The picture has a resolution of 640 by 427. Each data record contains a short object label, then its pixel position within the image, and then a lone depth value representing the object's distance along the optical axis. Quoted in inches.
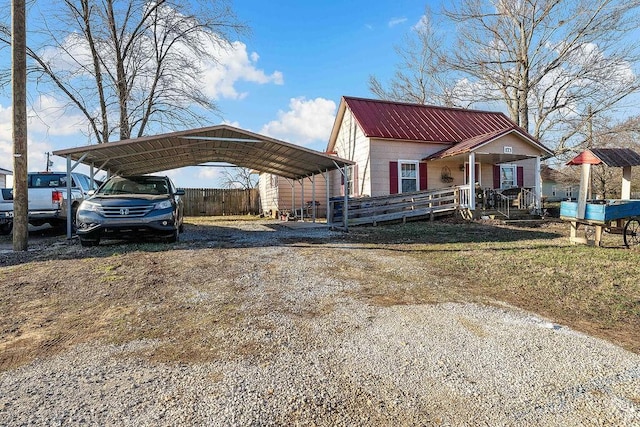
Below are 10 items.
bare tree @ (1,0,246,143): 665.6
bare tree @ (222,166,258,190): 1355.6
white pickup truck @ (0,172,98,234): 404.5
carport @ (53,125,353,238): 367.2
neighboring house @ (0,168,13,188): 818.3
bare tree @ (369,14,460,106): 1010.1
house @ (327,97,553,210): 575.8
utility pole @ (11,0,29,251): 299.0
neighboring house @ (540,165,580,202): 1333.3
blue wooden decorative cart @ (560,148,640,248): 297.4
